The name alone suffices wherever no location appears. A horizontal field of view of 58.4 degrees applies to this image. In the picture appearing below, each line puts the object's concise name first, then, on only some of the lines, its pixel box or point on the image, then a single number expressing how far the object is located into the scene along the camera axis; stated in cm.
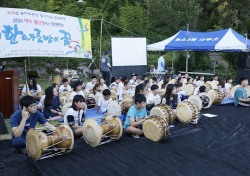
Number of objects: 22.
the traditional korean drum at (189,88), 805
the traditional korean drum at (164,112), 499
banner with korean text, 640
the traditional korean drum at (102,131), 410
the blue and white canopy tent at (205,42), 980
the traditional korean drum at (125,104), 613
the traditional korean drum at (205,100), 673
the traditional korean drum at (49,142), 357
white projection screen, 1112
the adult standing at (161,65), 1151
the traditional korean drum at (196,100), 624
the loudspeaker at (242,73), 979
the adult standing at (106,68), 961
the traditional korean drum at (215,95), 731
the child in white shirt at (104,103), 602
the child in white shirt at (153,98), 613
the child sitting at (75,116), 432
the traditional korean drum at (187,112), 537
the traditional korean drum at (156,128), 431
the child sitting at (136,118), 457
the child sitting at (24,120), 367
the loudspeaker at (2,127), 483
